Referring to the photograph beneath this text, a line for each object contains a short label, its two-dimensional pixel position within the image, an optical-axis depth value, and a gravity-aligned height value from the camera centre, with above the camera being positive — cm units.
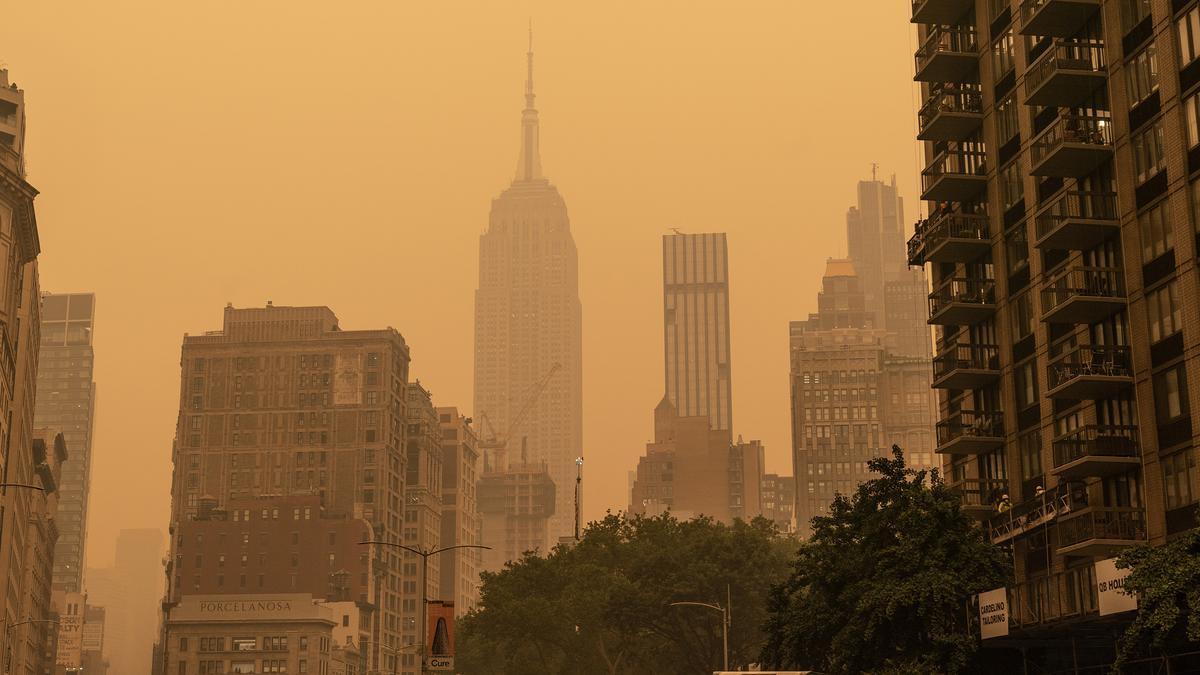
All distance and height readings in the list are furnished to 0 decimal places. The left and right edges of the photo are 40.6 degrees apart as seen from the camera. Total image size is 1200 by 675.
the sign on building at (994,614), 5362 +353
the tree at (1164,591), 4162 +327
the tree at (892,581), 5878 +524
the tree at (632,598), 10825 +845
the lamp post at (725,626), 9788 +594
